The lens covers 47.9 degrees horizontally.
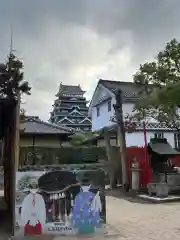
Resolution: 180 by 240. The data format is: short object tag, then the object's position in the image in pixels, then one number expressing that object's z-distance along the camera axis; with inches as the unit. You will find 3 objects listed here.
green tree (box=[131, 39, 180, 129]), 287.6
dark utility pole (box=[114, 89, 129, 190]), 282.3
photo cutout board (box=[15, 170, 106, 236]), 129.7
